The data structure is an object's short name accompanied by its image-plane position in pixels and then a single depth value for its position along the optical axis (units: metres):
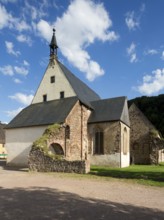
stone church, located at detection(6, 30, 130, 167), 18.00
